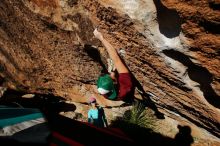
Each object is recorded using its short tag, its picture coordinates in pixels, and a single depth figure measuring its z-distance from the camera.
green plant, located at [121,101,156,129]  5.80
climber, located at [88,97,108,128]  5.81
